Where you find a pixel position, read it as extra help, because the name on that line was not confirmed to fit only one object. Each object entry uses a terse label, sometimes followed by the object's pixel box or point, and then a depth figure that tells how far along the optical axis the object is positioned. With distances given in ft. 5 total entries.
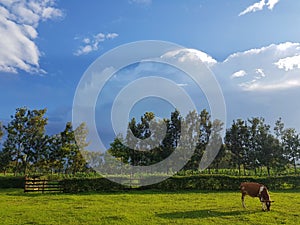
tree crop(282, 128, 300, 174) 101.35
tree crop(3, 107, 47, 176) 115.44
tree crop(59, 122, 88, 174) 113.39
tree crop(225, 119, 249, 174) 115.24
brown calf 38.02
